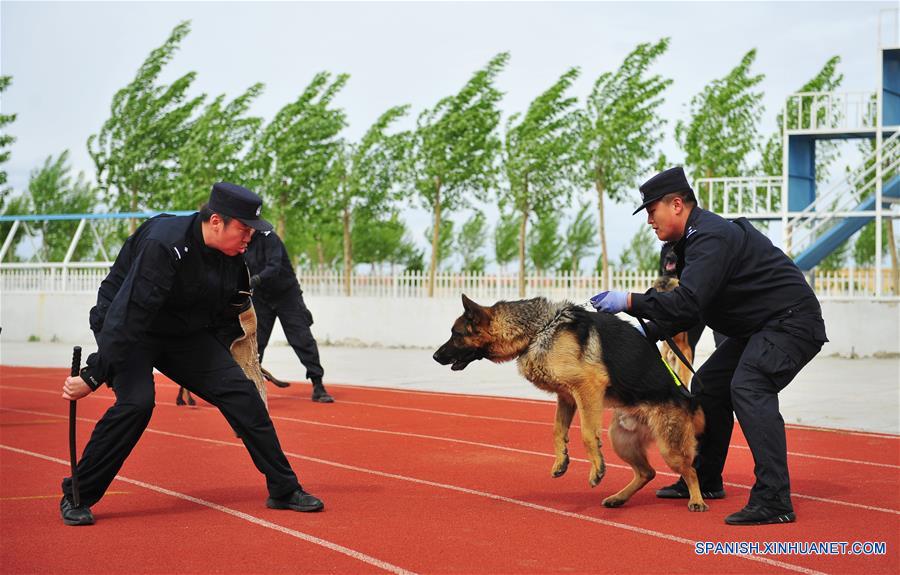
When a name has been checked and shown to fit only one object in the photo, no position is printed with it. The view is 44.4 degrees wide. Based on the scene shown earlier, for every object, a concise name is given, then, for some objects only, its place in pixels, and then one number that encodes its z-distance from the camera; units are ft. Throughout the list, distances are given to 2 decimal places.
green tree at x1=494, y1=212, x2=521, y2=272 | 177.06
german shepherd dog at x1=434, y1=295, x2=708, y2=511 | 22.29
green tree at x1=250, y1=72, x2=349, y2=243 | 114.21
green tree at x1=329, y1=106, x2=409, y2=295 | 110.63
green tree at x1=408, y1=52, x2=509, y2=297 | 103.86
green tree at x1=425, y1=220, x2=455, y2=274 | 173.33
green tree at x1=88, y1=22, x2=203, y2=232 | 135.85
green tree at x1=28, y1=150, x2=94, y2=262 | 188.75
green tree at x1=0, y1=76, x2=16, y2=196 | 139.74
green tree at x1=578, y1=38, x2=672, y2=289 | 98.32
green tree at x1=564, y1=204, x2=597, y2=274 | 168.86
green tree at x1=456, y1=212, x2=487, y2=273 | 181.68
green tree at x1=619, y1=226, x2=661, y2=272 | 171.58
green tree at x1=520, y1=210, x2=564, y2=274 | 164.55
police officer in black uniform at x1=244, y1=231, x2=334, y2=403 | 43.91
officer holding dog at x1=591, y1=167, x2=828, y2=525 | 21.02
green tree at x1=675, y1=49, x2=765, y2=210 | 111.65
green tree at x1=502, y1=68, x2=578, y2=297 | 99.86
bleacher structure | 84.48
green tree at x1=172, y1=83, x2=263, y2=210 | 123.21
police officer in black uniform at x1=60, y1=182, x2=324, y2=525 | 20.43
